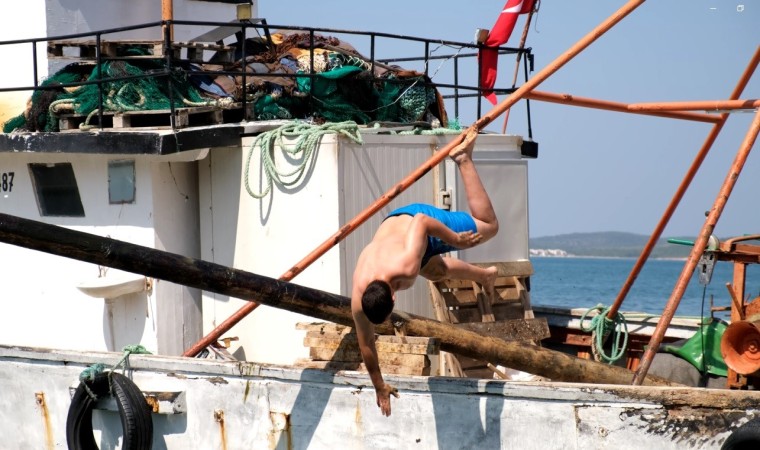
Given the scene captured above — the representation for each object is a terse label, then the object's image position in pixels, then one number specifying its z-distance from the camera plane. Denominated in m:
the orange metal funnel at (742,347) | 16.80
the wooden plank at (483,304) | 20.22
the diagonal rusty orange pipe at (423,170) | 17.05
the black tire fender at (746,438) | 13.54
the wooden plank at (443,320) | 19.41
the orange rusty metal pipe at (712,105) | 16.72
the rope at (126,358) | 17.45
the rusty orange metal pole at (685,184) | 18.80
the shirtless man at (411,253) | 14.61
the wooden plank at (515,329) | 19.67
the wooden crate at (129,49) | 20.95
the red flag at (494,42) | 23.09
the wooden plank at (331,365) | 17.48
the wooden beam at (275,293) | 14.69
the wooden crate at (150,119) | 20.05
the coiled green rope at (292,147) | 19.31
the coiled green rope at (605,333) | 22.02
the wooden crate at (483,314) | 19.78
